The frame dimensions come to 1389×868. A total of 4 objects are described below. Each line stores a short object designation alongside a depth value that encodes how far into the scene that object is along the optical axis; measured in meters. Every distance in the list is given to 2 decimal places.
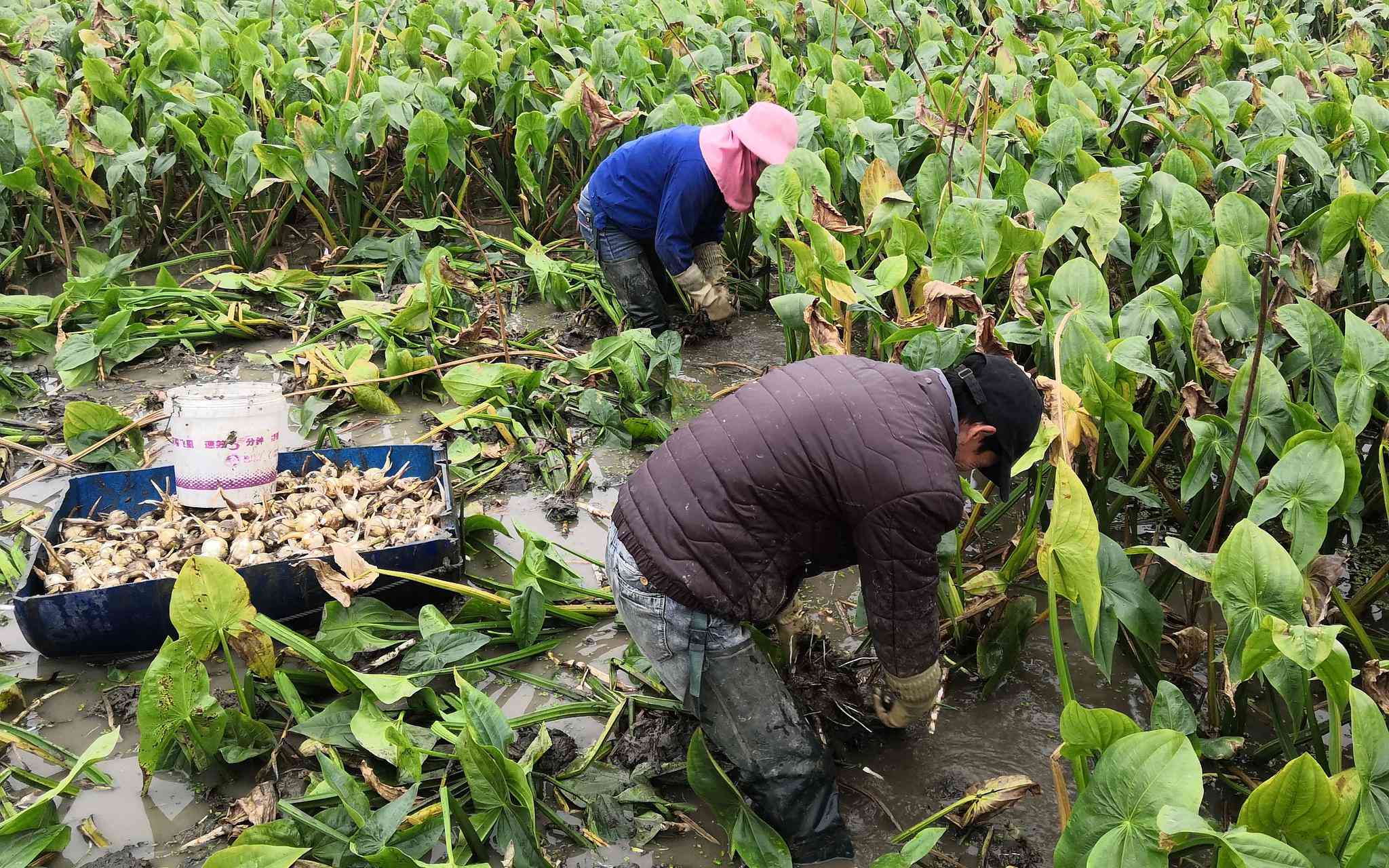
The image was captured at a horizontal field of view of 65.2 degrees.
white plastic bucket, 3.11
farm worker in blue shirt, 4.10
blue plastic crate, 2.69
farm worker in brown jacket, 2.25
